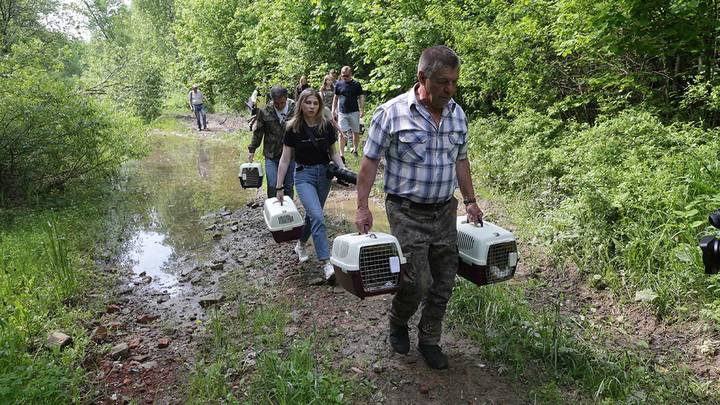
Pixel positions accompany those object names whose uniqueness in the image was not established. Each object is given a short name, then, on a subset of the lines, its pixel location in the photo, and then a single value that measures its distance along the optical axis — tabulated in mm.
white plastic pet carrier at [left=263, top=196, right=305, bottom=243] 5410
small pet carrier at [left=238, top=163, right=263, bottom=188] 7070
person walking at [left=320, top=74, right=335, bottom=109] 11875
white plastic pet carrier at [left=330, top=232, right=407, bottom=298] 3158
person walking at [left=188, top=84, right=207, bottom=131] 21500
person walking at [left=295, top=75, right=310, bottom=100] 10647
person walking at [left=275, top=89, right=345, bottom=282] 5266
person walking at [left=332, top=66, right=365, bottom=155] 10555
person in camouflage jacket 6471
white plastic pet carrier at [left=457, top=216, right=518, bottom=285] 3473
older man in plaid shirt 3186
